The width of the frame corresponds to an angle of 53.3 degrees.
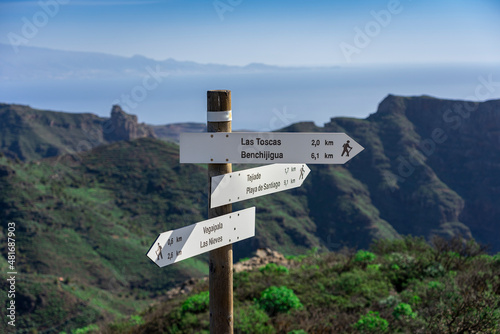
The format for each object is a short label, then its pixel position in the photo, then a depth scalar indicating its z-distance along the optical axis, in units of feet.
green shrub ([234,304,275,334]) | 24.79
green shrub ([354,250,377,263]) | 36.01
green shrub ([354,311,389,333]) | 23.35
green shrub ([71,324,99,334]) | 32.75
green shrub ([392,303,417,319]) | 24.47
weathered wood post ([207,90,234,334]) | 14.64
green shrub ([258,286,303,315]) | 27.53
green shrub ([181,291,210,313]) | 28.99
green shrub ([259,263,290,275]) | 35.42
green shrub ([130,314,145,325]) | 30.38
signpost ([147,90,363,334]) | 14.14
